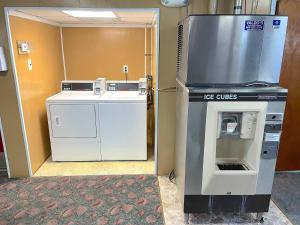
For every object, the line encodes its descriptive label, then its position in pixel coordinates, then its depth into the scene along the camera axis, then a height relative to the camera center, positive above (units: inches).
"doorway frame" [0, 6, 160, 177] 97.8 -5.5
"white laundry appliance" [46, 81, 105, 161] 123.6 -35.5
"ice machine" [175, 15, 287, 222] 72.9 -15.6
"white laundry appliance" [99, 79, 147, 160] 124.4 -35.3
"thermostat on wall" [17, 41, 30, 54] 106.3 +4.7
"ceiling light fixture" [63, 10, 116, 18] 103.9 +20.1
